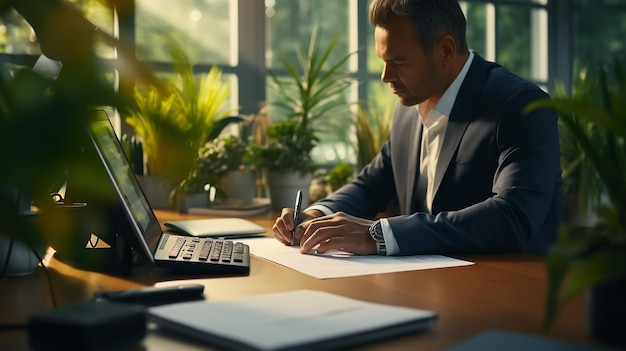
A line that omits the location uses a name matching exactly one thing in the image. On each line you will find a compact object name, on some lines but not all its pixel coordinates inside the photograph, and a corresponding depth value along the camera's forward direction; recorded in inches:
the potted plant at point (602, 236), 32.1
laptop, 59.3
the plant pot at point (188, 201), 116.3
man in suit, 71.0
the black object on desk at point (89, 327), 35.3
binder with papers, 35.1
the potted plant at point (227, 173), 119.8
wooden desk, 39.3
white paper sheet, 60.2
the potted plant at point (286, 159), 120.8
